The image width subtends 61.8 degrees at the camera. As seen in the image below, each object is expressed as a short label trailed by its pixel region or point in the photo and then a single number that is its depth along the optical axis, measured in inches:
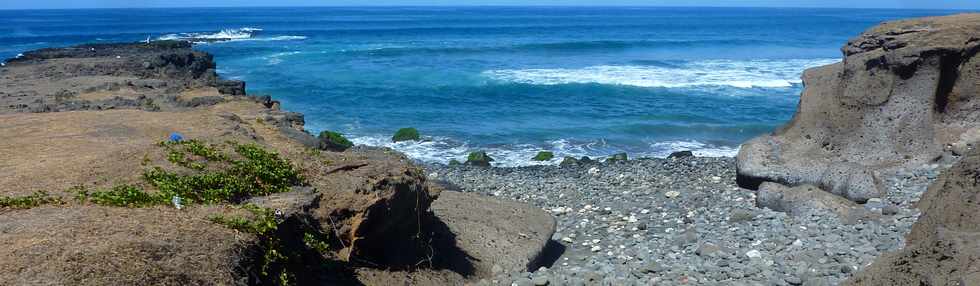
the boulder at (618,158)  796.2
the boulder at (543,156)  850.8
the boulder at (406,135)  966.0
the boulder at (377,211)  323.0
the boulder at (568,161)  785.6
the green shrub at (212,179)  291.6
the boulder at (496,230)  408.5
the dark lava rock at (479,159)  810.2
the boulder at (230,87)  881.5
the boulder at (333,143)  485.2
